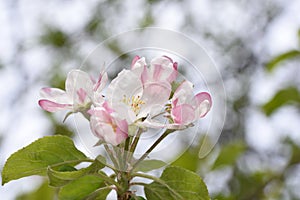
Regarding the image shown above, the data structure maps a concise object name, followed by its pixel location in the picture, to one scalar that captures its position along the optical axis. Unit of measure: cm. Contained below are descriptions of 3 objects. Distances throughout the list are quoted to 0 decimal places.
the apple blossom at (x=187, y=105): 44
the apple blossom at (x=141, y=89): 44
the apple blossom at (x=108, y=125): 43
